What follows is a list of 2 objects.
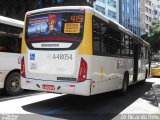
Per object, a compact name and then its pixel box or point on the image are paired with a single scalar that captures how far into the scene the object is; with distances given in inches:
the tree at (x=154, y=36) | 1469.0
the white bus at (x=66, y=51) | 193.5
